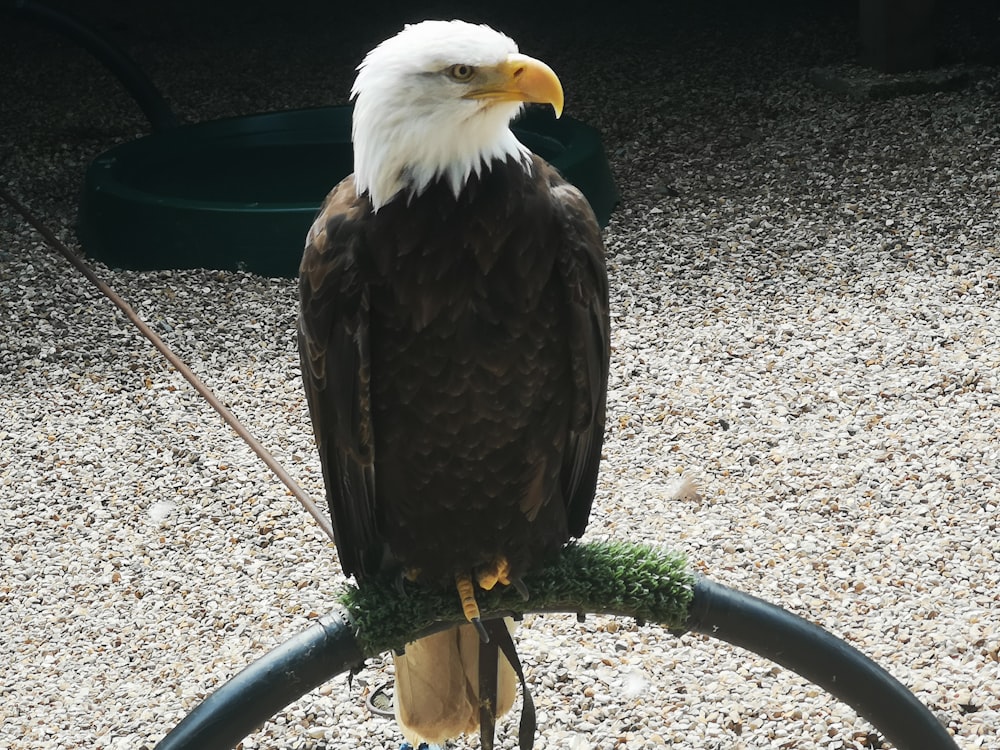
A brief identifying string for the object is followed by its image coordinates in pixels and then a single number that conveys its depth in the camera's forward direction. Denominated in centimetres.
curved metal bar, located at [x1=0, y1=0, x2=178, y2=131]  462
